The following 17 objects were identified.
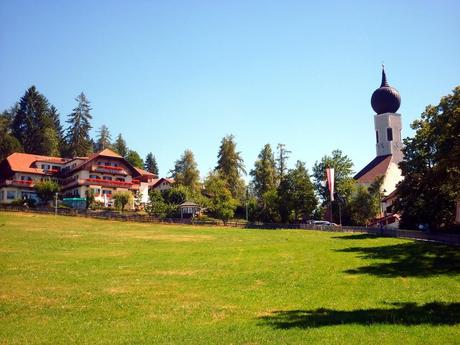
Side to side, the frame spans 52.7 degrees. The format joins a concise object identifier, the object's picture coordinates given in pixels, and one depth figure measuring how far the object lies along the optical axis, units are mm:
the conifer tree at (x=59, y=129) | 124438
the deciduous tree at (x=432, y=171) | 38344
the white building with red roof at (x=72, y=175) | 84062
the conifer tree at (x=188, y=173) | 100900
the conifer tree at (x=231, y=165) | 102625
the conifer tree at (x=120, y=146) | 144350
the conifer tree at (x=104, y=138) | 136250
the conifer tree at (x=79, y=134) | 119062
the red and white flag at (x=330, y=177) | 63812
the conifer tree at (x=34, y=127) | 114938
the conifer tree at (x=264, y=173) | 95669
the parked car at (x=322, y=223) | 70438
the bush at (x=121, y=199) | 80812
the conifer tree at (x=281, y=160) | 101438
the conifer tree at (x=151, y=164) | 163512
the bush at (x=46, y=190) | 79812
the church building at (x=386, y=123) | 110500
